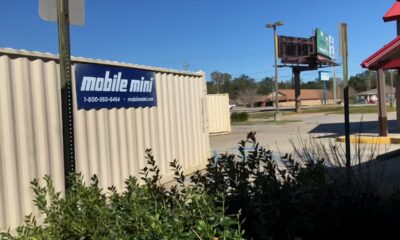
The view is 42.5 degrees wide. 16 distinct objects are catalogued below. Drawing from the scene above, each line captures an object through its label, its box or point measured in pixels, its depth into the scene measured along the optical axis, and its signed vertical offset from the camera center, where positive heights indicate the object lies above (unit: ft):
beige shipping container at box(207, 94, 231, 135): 84.32 -1.59
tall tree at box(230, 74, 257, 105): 446.19 +14.13
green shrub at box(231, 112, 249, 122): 130.21 -3.50
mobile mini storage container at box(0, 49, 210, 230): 19.77 -0.65
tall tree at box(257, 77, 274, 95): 540.11 +17.93
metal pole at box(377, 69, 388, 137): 56.39 -0.84
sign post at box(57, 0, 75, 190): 13.97 +0.70
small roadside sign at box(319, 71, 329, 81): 261.65 +12.25
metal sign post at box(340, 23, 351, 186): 21.75 +1.00
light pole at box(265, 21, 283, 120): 153.18 +17.54
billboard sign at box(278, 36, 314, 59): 174.60 +18.68
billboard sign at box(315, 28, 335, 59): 176.55 +20.22
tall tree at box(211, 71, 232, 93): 453.99 +23.06
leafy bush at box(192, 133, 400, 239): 12.16 -2.59
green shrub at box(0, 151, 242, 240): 10.00 -2.34
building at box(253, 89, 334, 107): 411.60 +2.07
